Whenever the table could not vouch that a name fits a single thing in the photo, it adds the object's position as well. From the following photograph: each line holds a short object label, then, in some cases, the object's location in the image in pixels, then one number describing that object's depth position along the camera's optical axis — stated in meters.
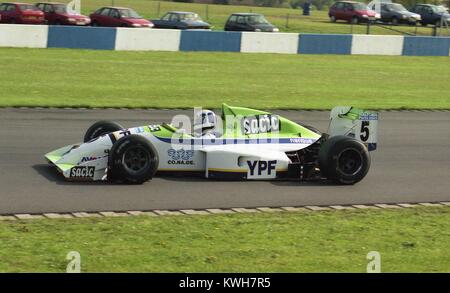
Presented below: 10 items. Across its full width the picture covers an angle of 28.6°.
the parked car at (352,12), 48.19
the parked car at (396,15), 49.22
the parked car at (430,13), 49.69
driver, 10.28
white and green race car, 9.77
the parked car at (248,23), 37.09
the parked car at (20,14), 34.66
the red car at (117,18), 36.53
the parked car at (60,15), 36.28
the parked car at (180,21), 37.12
